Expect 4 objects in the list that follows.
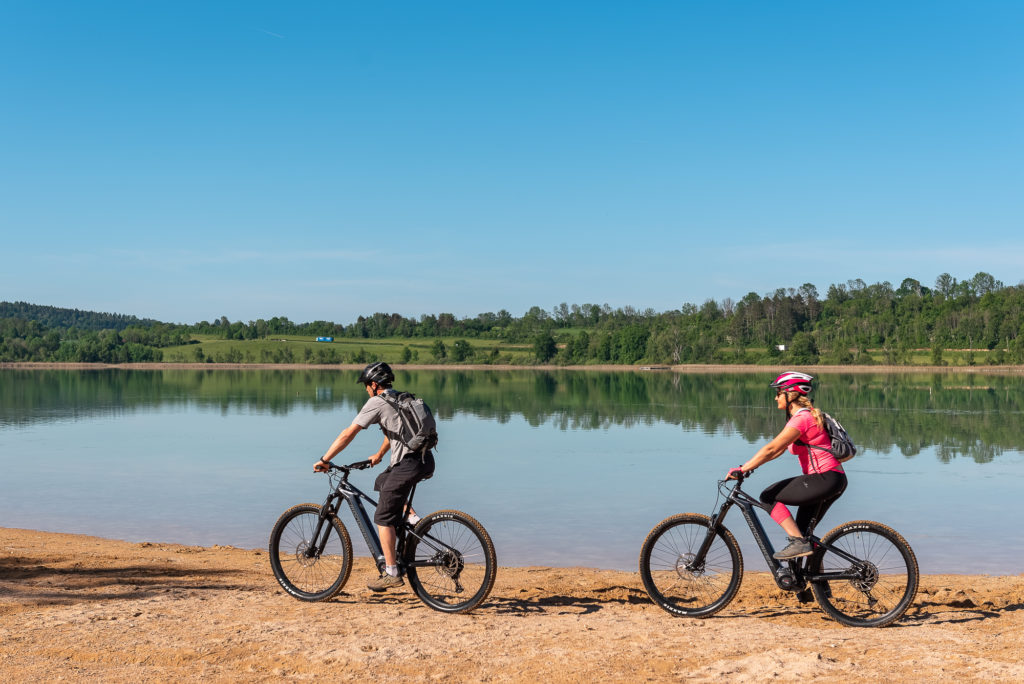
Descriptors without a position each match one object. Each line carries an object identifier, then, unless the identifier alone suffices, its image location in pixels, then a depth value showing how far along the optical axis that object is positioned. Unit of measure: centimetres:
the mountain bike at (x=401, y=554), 750
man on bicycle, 757
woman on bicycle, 704
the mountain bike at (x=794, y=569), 712
